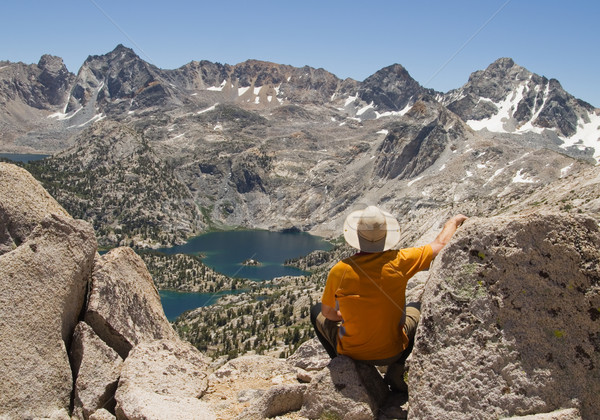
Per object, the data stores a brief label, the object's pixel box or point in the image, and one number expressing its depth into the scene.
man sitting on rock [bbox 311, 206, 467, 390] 7.70
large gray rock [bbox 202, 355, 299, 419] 8.66
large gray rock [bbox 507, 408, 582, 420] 5.97
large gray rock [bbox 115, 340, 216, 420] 8.23
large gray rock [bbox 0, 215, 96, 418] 8.75
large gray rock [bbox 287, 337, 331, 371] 12.02
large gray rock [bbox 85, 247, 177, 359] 10.77
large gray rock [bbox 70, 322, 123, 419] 9.11
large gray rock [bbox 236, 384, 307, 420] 8.45
